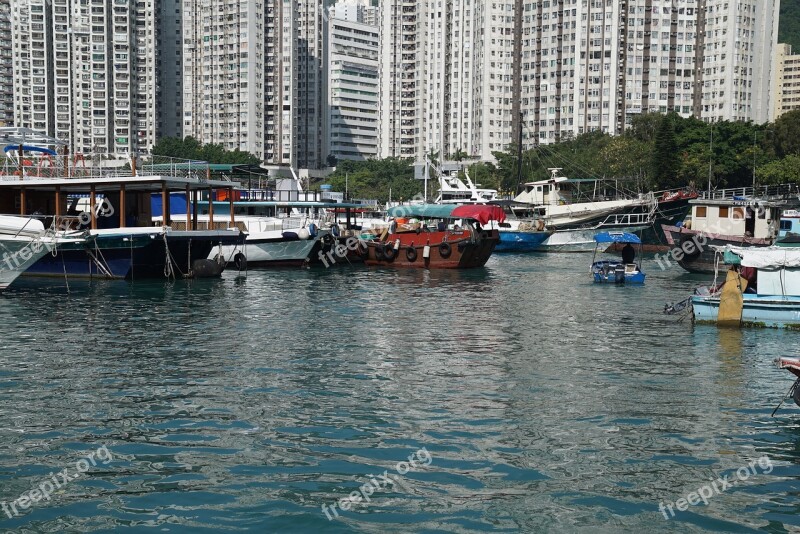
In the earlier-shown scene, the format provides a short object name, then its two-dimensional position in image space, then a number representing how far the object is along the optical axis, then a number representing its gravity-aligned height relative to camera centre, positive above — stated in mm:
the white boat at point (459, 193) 80188 +424
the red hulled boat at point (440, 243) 51250 -2507
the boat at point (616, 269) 43875 -3289
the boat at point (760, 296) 27703 -2876
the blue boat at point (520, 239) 70938 -3040
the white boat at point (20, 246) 35688 -1891
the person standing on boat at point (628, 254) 47375 -2761
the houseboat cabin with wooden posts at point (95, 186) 40406 +457
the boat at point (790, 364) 15821 -2747
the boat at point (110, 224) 39938 -1274
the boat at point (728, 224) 49500 -1359
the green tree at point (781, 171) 88562 +2657
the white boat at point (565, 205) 72938 -540
